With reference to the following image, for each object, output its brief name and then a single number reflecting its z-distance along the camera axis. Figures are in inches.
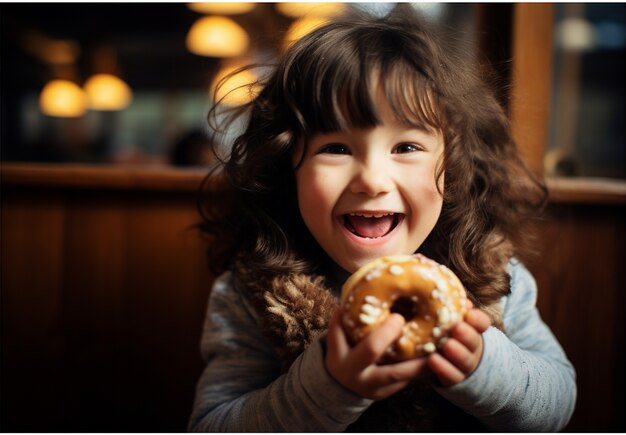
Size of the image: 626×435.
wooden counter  53.1
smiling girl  26.8
